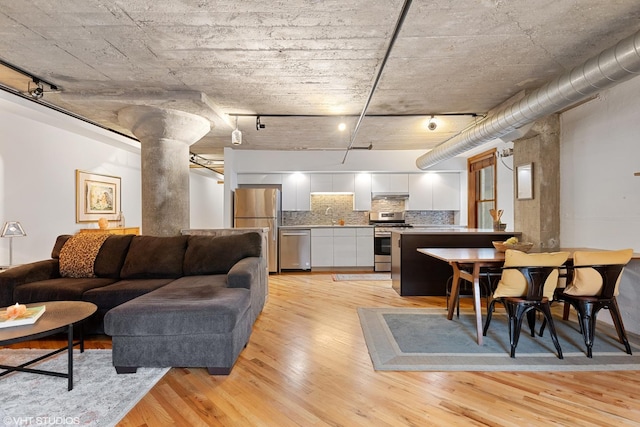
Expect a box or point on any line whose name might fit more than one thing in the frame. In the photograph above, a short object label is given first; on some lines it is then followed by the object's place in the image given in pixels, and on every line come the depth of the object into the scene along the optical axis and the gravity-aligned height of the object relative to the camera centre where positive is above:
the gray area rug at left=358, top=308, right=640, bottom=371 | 2.50 -1.19
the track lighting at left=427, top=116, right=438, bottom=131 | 4.84 +1.31
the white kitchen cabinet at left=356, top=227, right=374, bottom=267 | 6.83 -0.74
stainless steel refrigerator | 6.57 +0.04
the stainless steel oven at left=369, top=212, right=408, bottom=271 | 6.76 -0.71
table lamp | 3.69 -0.21
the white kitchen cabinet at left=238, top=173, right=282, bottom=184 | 7.11 +0.74
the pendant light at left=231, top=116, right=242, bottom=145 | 4.34 +1.01
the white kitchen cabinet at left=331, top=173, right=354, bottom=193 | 7.15 +0.65
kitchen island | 4.74 -0.71
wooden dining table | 2.97 -0.47
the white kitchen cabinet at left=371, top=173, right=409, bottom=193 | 7.09 +0.63
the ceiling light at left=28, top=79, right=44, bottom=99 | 3.43 +1.30
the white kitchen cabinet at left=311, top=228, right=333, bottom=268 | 6.82 -0.69
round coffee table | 1.96 -0.73
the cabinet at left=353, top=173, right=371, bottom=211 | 7.13 +0.41
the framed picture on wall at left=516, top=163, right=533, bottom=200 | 4.22 +0.40
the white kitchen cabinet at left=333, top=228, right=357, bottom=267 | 6.83 -0.72
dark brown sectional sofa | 2.37 -0.71
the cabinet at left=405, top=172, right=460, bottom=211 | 7.05 +0.43
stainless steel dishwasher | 6.77 -0.75
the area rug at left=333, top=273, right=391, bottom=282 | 5.97 -1.23
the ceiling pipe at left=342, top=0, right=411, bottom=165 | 2.16 +1.35
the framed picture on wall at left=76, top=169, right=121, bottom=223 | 5.27 +0.27
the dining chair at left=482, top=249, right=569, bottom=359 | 2.64 -0.60
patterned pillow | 3.52 -0.48
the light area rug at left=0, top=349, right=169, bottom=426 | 1.87 -1.17
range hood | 7.10 +0.36
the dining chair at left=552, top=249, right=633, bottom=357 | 2.63 -0.63
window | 6.01 +0.46
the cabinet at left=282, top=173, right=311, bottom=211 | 7.14 +0.42
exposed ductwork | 2.33 +1.06
